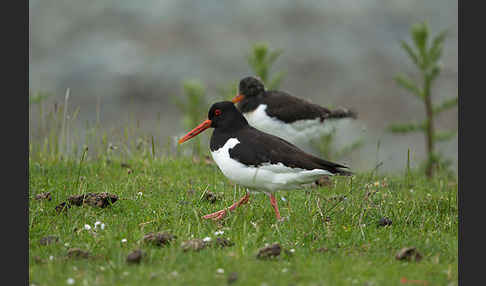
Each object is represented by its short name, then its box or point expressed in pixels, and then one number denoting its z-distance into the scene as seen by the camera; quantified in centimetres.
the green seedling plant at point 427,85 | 2627
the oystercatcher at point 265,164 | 1428
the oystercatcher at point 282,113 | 2300
